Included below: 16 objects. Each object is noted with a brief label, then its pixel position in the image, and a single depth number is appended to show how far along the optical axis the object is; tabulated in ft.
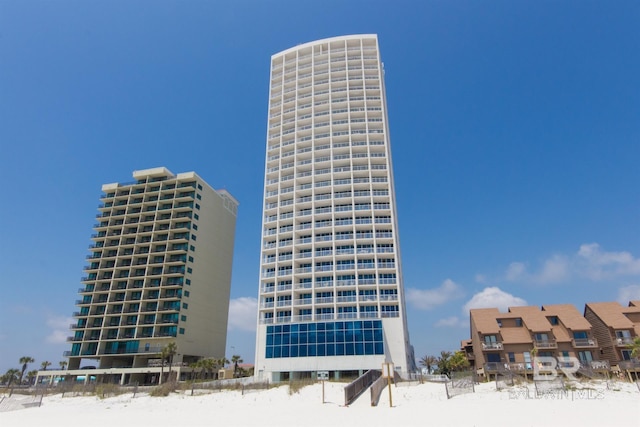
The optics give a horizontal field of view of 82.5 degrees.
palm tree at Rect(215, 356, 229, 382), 234.50
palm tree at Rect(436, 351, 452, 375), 226.58
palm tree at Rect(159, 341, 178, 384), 209.08
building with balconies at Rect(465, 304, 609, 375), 169.68
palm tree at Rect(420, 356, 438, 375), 257.98
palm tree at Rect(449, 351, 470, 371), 205.57
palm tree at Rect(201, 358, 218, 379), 215.92
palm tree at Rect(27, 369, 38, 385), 251.60
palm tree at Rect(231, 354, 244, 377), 229.04
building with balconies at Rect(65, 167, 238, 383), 243.81
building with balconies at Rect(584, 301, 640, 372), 167.22
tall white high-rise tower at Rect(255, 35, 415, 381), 192.65
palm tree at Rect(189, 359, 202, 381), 217.34
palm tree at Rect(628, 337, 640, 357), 143.26
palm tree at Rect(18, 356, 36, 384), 247.91
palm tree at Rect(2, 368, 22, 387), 254.68
